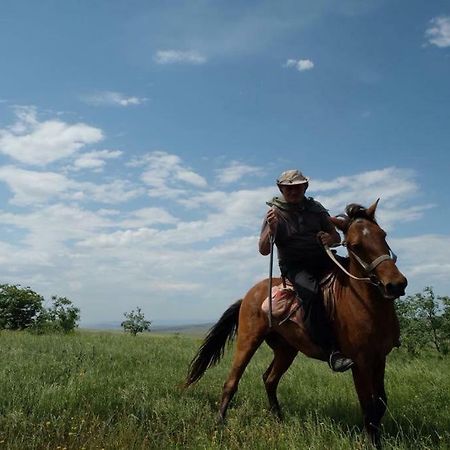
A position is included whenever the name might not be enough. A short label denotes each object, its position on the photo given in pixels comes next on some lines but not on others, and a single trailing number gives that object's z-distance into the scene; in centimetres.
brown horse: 490
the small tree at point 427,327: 1462
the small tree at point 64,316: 2933
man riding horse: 580
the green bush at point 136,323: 4219
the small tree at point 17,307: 3750
